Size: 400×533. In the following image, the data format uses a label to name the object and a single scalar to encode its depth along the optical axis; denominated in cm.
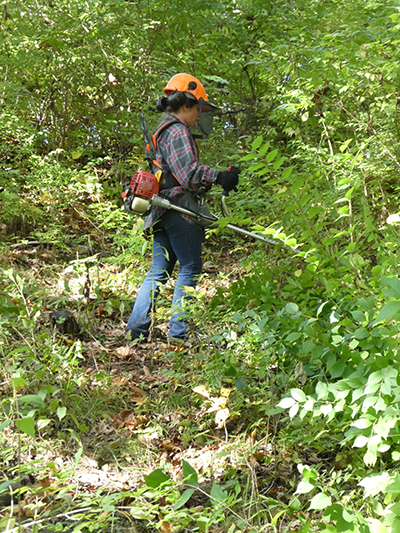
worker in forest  791
